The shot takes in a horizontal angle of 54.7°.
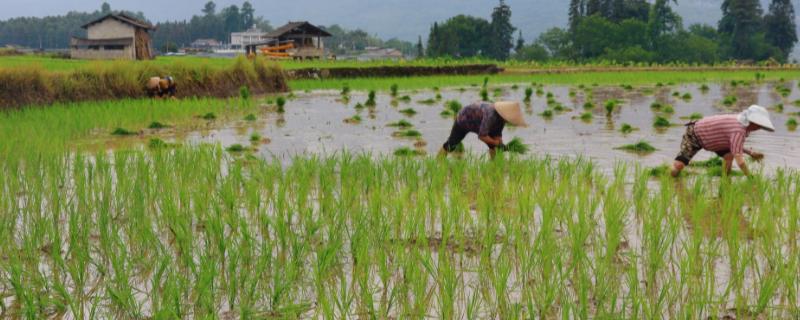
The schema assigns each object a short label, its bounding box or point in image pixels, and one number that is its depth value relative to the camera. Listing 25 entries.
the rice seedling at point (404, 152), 8.06
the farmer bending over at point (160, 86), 14.64
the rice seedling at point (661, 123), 11.59
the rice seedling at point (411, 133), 10.23
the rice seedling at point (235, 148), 8.52
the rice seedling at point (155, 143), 8.32
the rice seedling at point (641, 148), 8.62
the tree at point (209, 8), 140.75
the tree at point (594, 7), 65.75
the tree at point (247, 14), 134.16
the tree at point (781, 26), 62.28
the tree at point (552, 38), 81.72
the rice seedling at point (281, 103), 14.15
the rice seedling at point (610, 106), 13.24
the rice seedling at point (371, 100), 15.78
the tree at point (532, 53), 67.56
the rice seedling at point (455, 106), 13.28
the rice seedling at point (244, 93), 16.44
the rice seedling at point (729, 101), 16.14
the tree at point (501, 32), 63.75
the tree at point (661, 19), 58.56
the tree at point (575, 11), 63.12
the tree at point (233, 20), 127.05
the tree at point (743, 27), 60.50
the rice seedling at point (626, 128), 10.66
